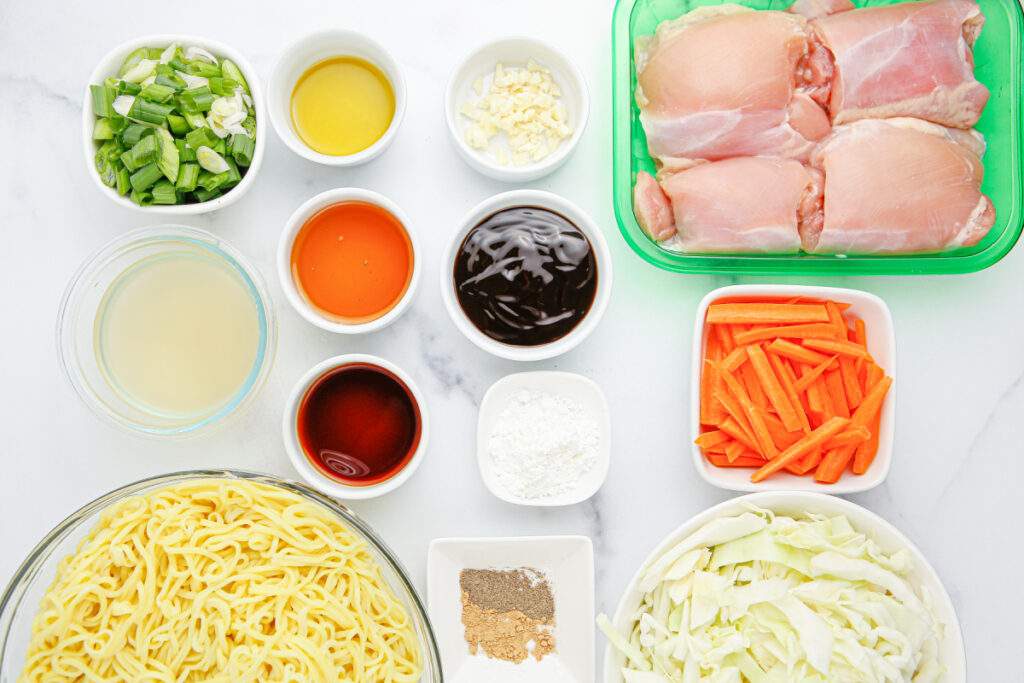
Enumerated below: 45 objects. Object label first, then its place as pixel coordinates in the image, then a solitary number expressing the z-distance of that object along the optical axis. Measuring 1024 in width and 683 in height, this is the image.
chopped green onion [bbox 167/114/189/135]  0.48
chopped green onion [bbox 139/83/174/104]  0.47
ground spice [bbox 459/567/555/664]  0.49
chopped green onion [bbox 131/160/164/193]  0.47
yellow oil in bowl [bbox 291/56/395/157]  0.50
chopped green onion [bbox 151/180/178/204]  0.48
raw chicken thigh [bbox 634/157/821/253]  0.49
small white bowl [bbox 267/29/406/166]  0.49
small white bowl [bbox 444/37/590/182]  0.49
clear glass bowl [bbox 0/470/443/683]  0.43
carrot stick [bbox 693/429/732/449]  0.49
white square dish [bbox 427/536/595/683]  0.48
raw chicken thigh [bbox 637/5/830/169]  0.49
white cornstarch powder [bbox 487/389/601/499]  0.49
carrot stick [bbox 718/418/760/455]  0.49
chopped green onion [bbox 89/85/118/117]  0.47
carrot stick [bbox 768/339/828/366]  0.49
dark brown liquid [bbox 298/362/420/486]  0.49
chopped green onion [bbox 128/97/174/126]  0.47
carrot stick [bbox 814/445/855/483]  0.49
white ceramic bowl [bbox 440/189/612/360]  0.48
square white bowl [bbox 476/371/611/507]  0.49
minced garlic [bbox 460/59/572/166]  0.51
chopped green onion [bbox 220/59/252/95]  0.49
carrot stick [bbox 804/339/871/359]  0.49
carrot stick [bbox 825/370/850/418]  0.49
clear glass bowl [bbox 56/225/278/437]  0.48
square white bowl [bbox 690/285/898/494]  0.49
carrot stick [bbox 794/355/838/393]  0.49
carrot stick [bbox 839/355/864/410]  0.49
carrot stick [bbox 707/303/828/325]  0.49
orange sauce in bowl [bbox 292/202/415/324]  0.49
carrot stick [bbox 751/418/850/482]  0.48
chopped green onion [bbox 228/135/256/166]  0.48
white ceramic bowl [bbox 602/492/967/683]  0.46
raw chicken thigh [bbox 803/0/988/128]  0.50
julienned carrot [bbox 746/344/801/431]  0.49
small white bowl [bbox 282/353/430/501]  0.48
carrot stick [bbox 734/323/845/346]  0.49
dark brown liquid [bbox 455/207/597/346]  0.49
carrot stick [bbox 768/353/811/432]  0.49
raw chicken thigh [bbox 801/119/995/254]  0.49
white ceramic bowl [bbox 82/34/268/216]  0.47
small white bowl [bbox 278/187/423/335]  0.48
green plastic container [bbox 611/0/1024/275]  0.51
